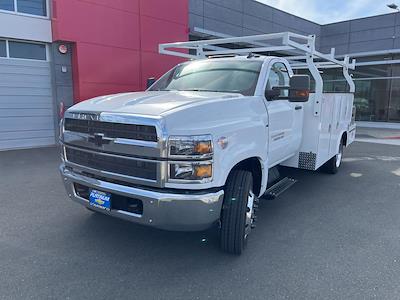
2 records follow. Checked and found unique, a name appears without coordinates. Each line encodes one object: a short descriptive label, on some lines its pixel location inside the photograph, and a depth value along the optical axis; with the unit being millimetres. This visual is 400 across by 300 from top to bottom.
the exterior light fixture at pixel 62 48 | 10835
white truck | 2979
